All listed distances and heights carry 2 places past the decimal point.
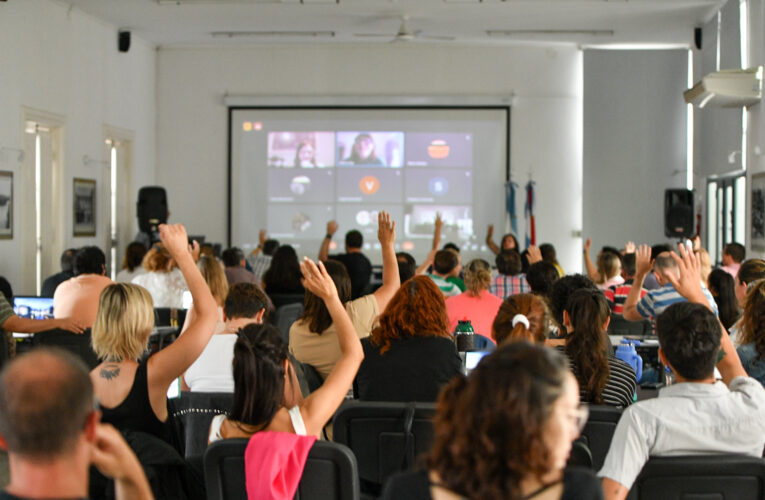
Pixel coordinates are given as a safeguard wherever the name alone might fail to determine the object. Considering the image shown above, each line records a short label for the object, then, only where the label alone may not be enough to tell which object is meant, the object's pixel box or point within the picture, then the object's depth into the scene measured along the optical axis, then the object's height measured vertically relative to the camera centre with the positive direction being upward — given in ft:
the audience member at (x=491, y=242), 44.80 -0.46
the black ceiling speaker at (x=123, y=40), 41.32 +9.02
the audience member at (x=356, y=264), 32.32 -1.16
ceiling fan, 38.91 +9.74
